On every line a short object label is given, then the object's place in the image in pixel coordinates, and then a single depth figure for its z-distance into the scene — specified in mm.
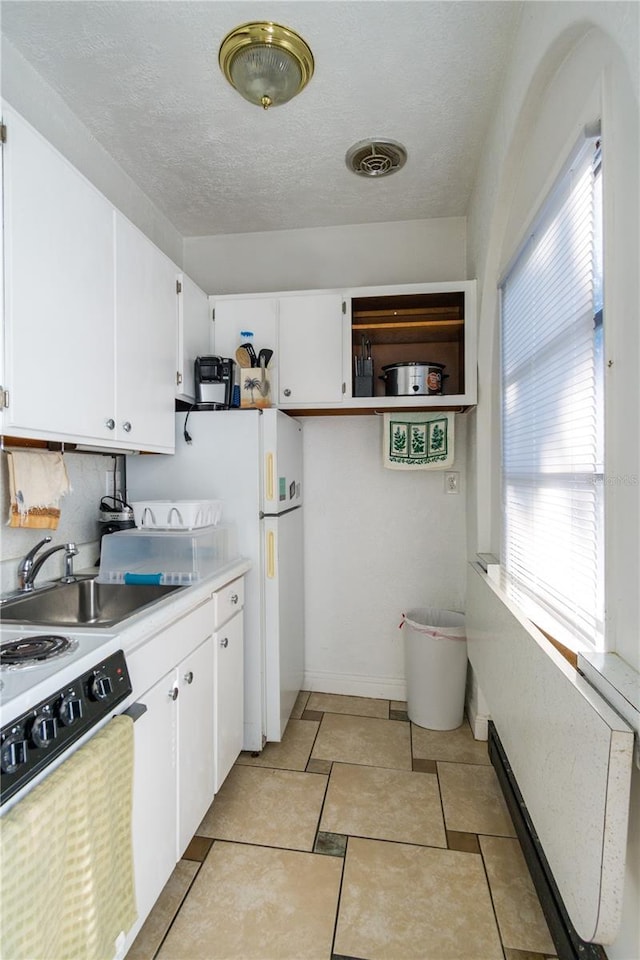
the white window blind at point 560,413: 1162
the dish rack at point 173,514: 1975
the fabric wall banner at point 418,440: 2588
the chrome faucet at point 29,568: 1650
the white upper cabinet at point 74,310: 1266
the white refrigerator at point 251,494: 2240
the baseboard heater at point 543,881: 1204
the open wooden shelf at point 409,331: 2622
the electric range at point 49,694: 867
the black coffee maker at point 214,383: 2328
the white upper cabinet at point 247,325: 2537
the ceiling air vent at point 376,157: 2156
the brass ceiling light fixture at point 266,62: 1579
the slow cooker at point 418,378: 2406
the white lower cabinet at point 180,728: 1305
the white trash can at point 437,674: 2486
